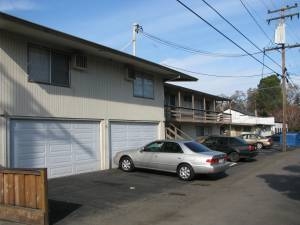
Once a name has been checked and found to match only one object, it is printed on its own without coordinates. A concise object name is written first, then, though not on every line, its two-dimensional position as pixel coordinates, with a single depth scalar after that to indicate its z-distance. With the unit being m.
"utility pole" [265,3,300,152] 23.02
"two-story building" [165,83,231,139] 18.15
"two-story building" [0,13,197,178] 8.80
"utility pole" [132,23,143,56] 21.75
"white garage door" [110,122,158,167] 12.36
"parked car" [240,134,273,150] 25.39
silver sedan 10.08
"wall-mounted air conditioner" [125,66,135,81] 13.11
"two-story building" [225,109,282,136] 39.47
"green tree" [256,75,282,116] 60.95
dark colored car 15.07
